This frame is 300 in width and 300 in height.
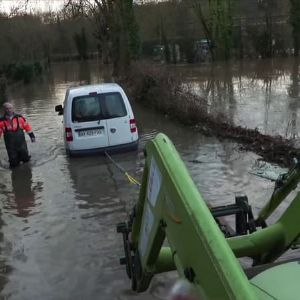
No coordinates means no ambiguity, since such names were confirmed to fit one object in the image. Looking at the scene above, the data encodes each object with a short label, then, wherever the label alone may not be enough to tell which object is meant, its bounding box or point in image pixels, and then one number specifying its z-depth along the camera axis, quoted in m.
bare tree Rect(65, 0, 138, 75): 22.92
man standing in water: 8.68
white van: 8.78
